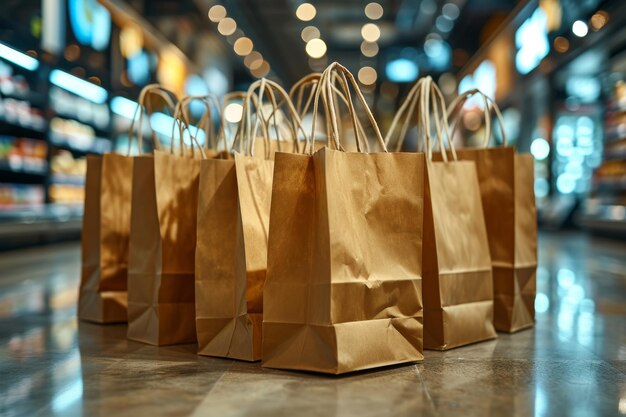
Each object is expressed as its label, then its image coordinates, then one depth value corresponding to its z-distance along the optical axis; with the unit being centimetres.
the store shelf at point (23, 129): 687
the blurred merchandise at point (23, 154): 686
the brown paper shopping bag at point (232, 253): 212
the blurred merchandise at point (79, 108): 794
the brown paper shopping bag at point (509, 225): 269
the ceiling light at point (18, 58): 633
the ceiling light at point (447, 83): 1840
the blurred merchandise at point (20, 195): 693
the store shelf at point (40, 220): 677
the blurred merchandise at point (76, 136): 805
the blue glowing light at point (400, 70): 1981
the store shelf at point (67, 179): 807
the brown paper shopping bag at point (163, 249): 240
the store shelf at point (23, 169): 684
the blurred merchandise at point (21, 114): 673
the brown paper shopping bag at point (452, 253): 230
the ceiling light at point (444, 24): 1515
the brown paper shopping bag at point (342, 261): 190
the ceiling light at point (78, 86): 781
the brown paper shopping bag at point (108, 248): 284
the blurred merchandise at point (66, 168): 808
